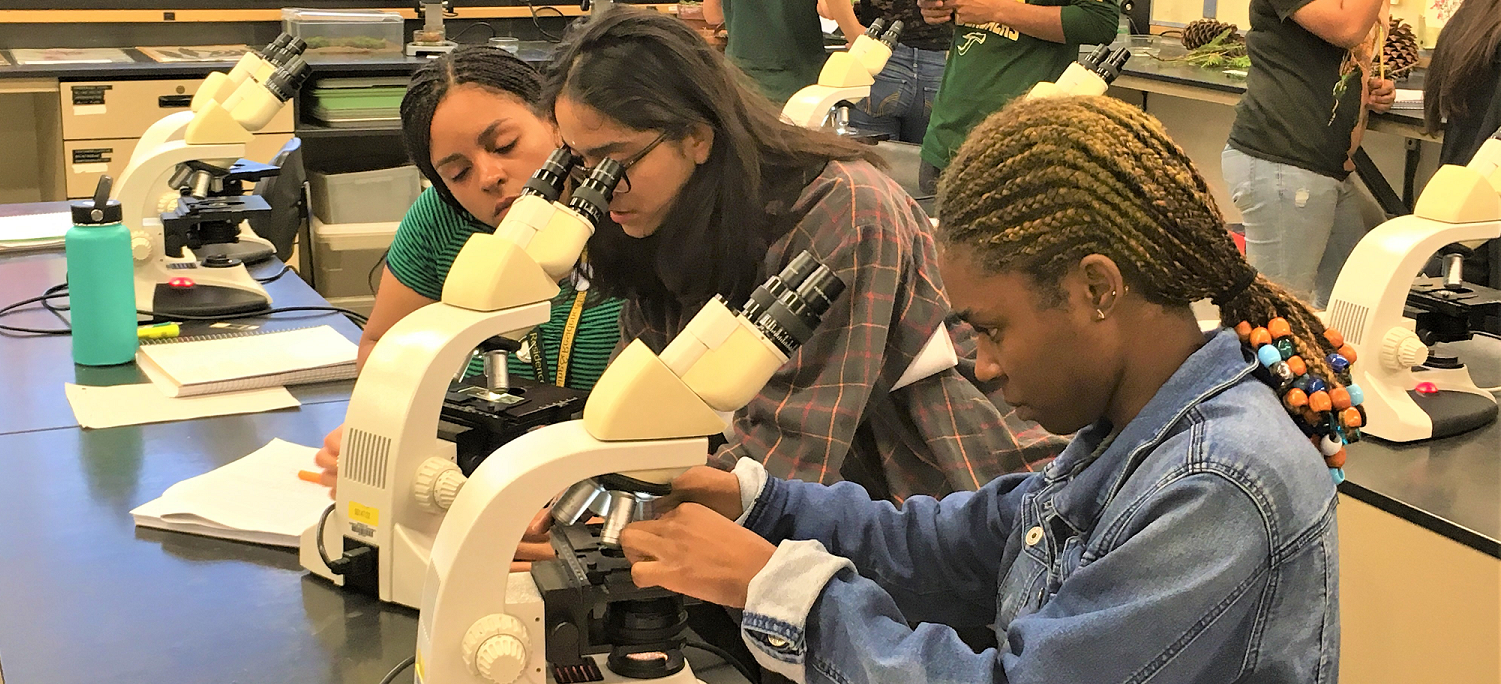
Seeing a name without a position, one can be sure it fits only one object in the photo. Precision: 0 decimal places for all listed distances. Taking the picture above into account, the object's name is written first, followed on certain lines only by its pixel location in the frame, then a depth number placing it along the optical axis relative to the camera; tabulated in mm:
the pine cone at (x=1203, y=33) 4977
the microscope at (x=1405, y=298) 1734
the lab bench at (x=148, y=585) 1201
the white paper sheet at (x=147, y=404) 1834
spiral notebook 1954
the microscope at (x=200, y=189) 2287
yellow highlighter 2156
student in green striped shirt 1896
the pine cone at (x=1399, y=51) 4039
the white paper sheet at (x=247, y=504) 1477
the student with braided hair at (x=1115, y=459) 858
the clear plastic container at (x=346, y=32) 4594
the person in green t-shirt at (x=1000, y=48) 2975
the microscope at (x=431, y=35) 4734
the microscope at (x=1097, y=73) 2320
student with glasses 1479
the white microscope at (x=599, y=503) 975
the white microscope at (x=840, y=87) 2545
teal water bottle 1974
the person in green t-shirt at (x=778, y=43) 3623
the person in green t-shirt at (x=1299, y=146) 2711
